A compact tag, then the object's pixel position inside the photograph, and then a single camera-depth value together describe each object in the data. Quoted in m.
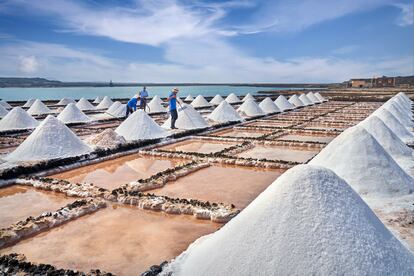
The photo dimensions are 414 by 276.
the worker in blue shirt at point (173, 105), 10.22
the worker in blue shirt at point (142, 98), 13.18
